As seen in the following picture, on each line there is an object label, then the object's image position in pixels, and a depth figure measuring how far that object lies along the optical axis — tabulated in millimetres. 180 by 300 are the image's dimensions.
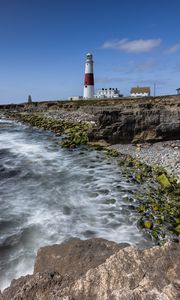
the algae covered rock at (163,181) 9366
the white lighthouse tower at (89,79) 68250
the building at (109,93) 92000
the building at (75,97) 82294
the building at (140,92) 84812
